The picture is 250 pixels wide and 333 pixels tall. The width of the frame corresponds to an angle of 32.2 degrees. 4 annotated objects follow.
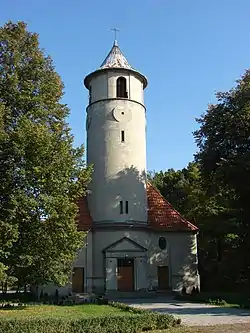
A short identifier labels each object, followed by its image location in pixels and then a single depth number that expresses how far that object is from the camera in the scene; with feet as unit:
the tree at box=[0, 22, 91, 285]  61.62
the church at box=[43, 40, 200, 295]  106.22
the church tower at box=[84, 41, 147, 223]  110.73
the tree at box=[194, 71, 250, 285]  93.35
